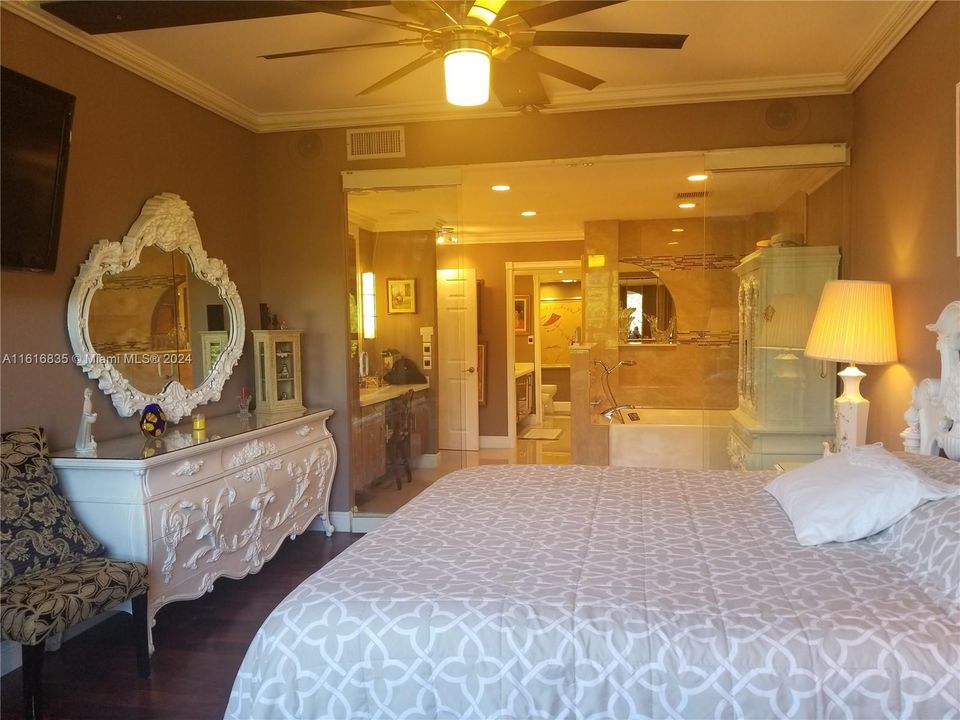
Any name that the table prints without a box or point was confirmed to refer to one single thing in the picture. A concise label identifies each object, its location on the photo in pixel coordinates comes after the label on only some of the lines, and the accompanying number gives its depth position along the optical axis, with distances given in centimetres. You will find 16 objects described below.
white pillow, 192
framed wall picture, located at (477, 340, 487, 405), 796
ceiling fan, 213
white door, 501
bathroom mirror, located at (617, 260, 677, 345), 703
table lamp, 300
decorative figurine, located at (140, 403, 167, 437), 304
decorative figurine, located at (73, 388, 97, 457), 283
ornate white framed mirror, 310
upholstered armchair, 225
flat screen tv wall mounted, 249
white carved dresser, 274
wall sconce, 470
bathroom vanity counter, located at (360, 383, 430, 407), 466
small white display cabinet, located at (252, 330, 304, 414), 416
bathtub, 568
